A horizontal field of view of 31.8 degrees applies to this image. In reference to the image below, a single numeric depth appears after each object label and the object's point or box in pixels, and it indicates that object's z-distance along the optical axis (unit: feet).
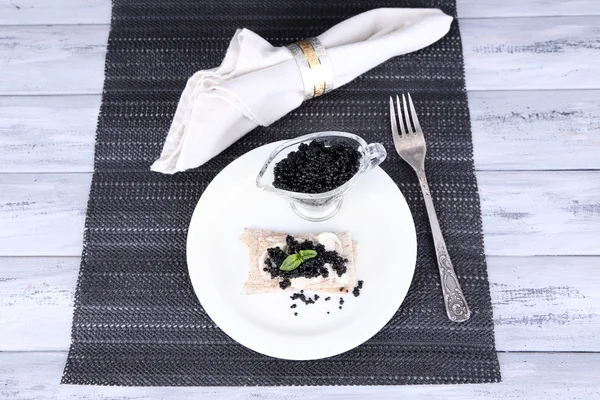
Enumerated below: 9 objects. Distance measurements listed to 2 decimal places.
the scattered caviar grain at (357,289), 2.63
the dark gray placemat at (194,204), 2.64
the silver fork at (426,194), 2.65
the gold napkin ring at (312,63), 2.81
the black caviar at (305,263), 2.60
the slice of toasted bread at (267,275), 2.61
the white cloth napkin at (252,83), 2.75
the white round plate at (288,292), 2.58
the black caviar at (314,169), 2.58
